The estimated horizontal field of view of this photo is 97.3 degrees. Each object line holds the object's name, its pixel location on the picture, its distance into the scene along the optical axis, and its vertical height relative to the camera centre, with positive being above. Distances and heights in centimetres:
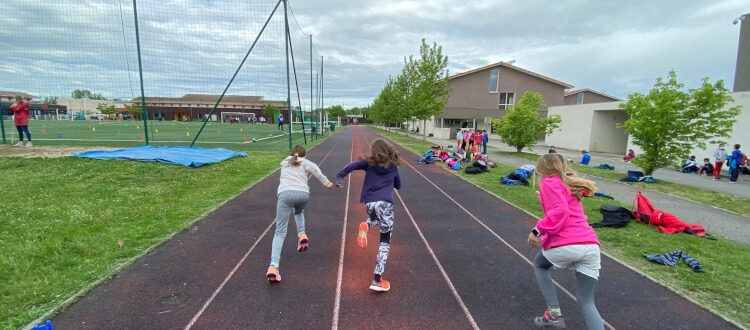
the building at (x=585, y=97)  4372 +310
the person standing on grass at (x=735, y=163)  1269 -161
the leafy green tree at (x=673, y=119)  1048 +5
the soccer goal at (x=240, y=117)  6814 -34
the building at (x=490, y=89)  3819 +350
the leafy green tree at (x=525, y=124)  1998 -31
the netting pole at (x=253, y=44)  1351 +288
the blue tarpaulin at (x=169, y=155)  1013 -133
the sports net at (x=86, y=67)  1306 +197
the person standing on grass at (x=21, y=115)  1156 -9
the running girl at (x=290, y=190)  385 -87
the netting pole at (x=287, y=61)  1418 +243
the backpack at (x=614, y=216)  627 -187
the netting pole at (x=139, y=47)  1255 +256
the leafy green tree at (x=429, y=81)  2770 +306
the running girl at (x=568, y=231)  265 -91
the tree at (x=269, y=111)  7134 +104
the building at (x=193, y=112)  6349 +56
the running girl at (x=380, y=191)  351 -79
